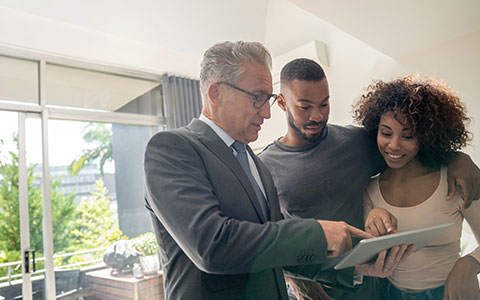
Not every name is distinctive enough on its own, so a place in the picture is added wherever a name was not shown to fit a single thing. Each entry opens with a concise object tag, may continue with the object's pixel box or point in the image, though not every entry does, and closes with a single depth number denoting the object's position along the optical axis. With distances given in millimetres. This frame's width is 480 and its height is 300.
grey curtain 2758
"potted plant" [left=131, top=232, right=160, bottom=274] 2627
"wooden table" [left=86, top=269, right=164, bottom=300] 2359
